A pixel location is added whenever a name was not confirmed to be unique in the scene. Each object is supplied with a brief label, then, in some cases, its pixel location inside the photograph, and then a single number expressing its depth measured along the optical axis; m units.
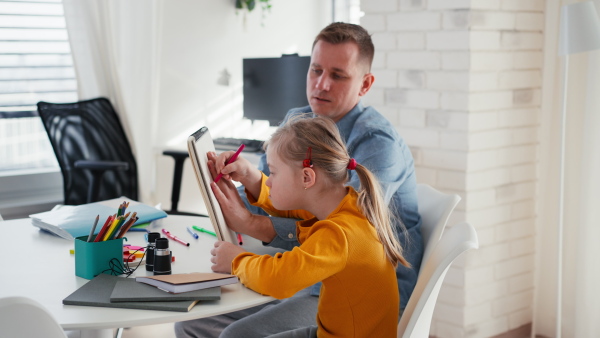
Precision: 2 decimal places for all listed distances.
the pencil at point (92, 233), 1.57
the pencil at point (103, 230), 1.57
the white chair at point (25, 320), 1.06
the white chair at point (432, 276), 1.46
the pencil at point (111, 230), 1.58
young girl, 1.47
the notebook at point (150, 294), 1.40
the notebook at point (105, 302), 1.38
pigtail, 1.58
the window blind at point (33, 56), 3.54
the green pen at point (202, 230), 1.99
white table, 1.35
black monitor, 3.79
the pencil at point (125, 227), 1.60
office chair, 3.41
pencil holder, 1.55
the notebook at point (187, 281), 1.43
